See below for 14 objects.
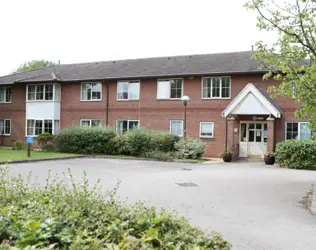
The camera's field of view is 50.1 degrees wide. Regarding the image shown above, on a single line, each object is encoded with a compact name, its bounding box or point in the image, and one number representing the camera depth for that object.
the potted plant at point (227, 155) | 20.72
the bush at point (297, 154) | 17.52
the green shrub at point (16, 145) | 25.86
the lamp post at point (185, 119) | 21.52
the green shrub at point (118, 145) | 22.81
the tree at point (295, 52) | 9.11
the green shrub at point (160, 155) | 20.83
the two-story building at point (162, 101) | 21.78
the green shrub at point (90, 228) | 3.31
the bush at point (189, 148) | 21.19
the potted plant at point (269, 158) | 19.69
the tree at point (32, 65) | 65.28
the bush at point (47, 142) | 24.88
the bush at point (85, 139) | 23.55
